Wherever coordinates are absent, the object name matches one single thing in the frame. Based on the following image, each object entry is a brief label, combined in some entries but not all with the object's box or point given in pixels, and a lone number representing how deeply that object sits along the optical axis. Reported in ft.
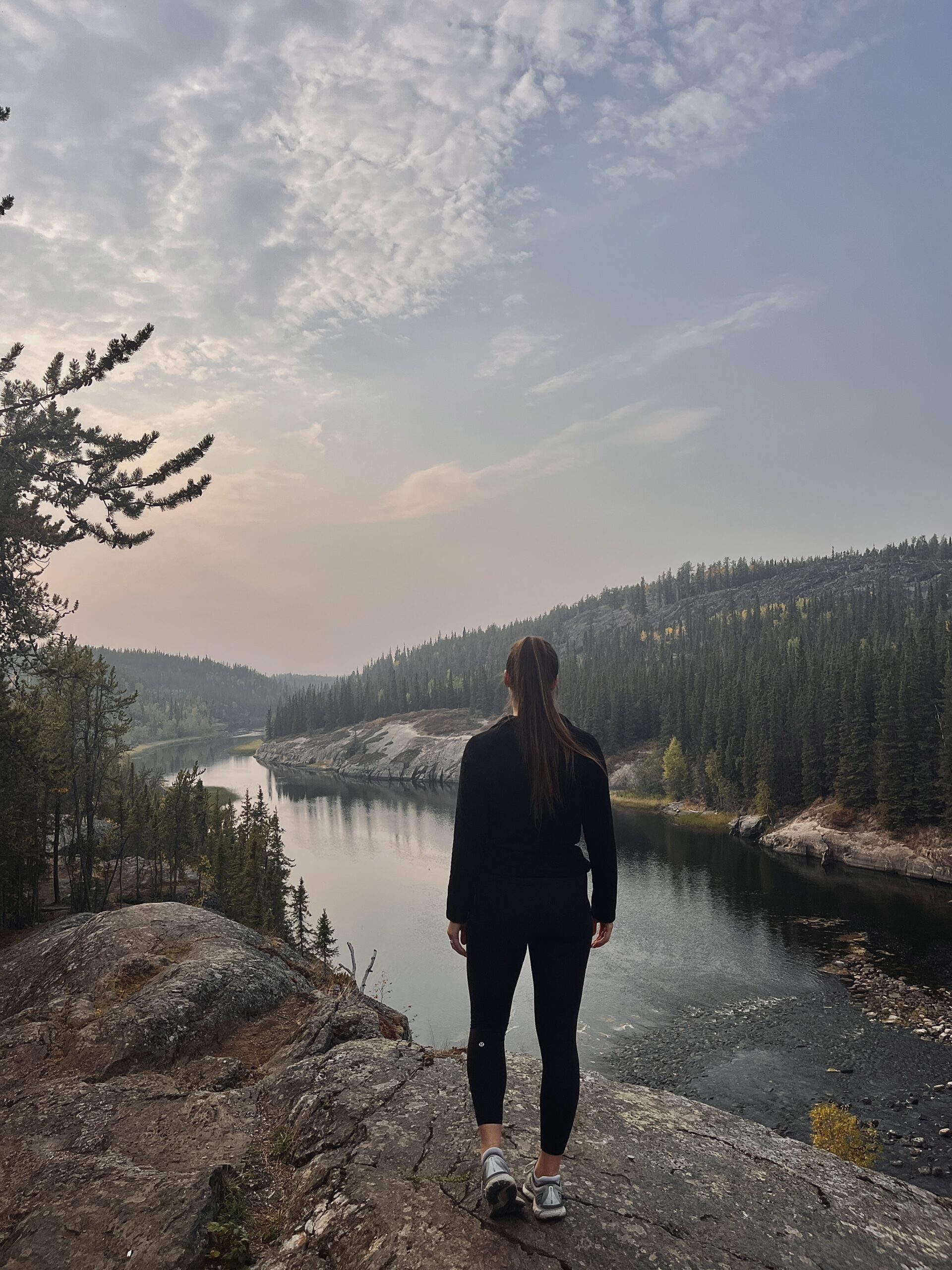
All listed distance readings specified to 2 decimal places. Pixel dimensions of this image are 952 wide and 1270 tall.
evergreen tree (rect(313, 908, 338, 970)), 103.03
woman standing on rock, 14.28
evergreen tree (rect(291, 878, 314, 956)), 123.24
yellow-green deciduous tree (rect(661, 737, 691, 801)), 307.58
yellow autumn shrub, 60.08
